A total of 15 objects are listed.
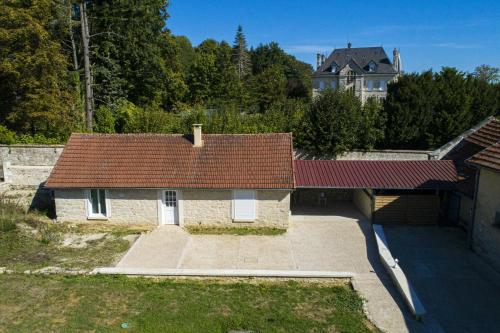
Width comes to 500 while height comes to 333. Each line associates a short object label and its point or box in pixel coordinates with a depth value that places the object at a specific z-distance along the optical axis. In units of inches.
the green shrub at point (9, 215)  666.2
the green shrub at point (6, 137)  945.5
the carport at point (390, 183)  712.4
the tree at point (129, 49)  1180.5
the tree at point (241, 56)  2655.0
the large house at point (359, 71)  2076.8
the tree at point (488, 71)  3018.2
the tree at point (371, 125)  959.0
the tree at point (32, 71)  923.4
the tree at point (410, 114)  1014.4
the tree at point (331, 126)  930.7
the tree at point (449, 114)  1003.3
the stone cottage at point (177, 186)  681.6
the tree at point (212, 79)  1871.3
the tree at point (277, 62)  2906.0
